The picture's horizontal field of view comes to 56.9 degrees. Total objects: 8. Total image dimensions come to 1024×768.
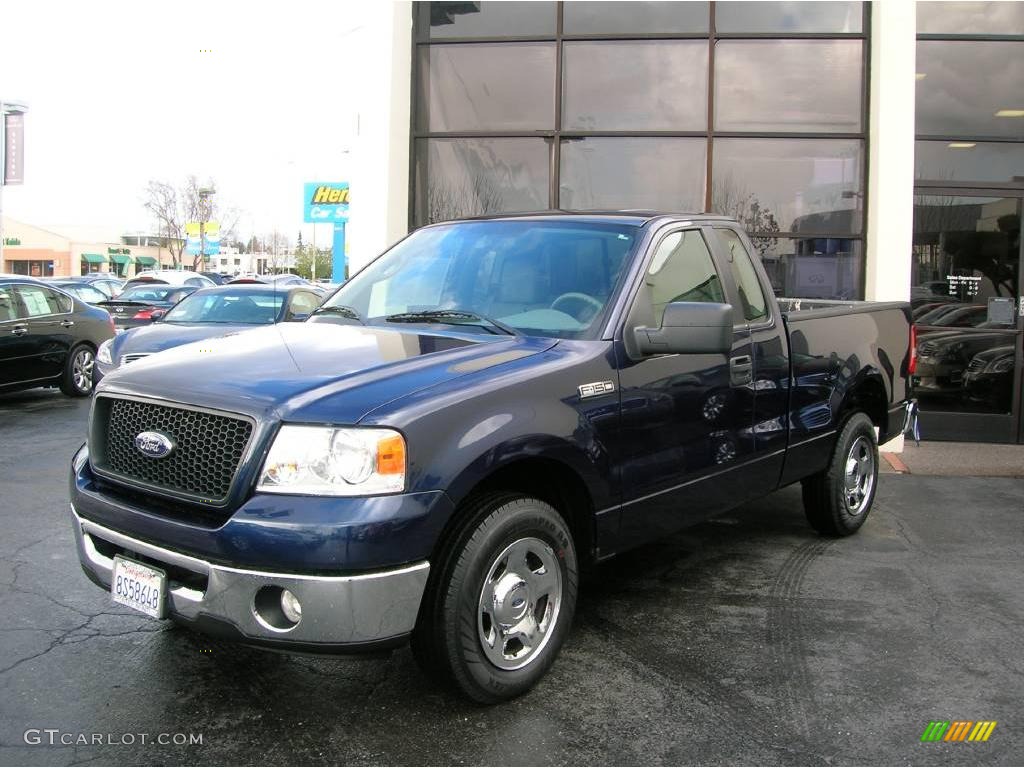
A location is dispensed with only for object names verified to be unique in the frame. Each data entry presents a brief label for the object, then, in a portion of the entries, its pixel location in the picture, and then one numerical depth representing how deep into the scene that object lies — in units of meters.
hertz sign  43.41
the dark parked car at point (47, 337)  11.30
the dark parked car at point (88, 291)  26.25
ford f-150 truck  3.01
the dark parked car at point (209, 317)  9.31
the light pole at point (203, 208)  65.84
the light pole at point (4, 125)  30.92
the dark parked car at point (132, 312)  16.53
